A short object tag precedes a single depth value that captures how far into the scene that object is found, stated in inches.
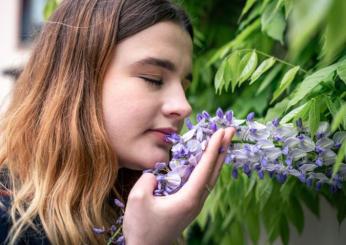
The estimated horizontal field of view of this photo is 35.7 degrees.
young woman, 50.2
